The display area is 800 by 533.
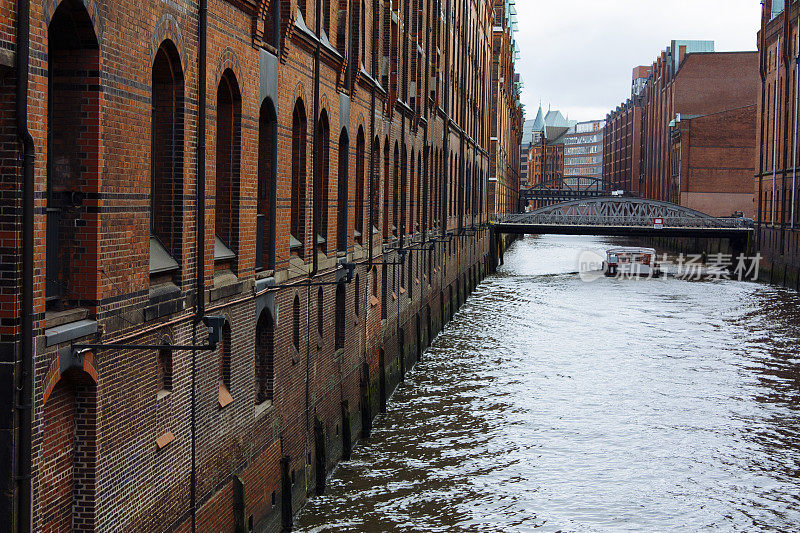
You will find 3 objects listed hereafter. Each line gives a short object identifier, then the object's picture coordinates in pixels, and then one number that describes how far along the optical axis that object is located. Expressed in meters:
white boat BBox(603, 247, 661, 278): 59.16
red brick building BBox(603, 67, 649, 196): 127.25
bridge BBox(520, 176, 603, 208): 148.00
